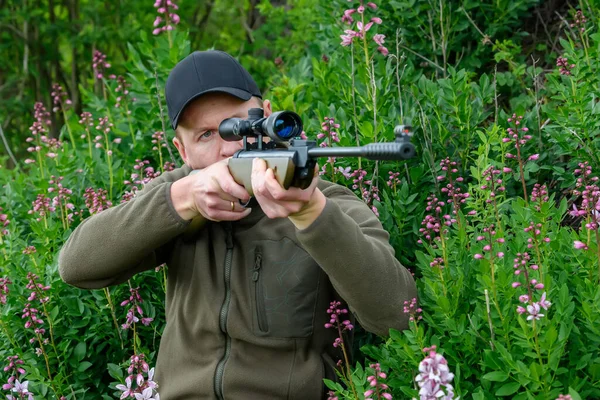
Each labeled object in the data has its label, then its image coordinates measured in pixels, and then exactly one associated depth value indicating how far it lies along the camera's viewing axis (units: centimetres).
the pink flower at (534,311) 241
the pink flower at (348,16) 402
